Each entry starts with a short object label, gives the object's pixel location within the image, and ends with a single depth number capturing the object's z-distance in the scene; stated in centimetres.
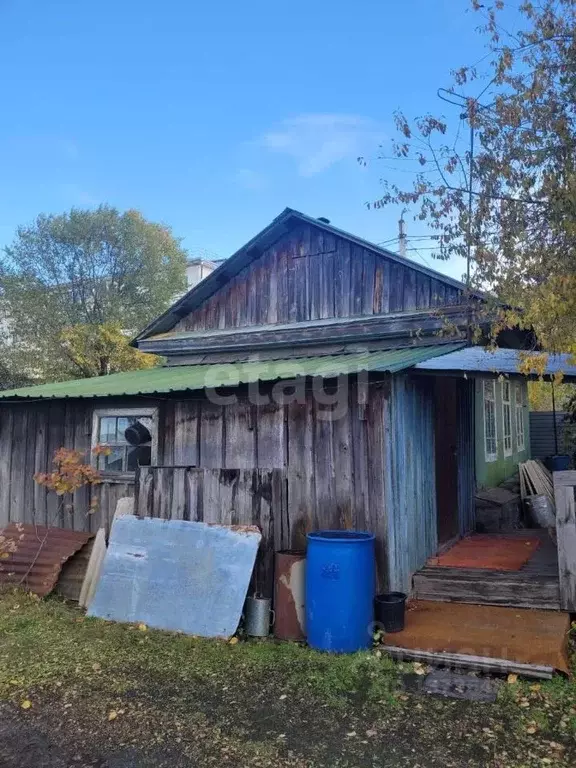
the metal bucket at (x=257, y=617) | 589
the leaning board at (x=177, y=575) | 591
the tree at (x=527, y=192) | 541
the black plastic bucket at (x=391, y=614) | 550
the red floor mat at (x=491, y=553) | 700
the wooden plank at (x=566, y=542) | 570
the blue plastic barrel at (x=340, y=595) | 536
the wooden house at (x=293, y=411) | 642
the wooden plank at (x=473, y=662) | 465
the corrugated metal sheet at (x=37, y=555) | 732
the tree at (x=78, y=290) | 2073
